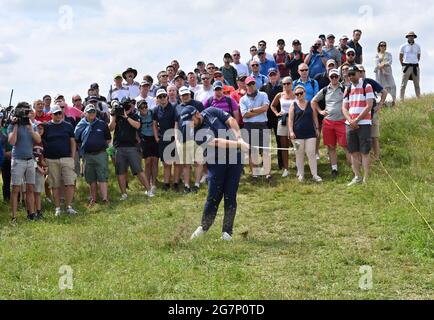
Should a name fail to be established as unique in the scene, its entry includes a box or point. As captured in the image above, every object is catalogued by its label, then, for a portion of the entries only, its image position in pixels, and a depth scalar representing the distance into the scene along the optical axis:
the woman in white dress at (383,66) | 19.30
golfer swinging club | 9.85
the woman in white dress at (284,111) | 14.82
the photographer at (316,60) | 17.02
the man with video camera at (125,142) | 14.41
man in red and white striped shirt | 13.23
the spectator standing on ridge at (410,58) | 19.98
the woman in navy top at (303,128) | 14.39
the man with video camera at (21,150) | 12.81
